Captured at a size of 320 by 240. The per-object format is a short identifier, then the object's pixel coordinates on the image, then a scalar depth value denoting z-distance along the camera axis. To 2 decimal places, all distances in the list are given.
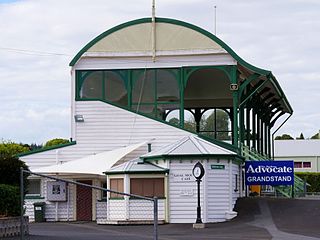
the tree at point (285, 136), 131.25
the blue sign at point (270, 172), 40.62
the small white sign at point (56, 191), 39.59
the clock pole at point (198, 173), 33.72
